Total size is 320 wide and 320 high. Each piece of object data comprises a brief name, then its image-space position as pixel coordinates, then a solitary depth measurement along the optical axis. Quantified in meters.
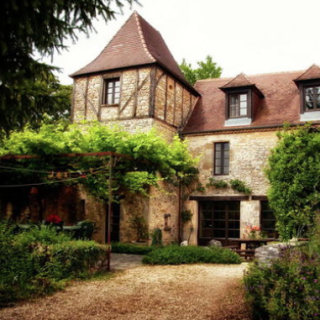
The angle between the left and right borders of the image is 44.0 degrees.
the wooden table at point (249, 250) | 11.04
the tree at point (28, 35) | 3.23
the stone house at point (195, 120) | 13.58
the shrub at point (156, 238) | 12.80
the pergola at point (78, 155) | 8.56
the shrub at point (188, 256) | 9.68
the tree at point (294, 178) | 11.44
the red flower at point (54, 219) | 9.59
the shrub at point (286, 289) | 4.39
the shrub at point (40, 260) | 5.98
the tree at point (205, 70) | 21.28
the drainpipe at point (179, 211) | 14.62
